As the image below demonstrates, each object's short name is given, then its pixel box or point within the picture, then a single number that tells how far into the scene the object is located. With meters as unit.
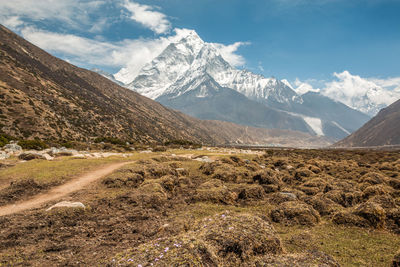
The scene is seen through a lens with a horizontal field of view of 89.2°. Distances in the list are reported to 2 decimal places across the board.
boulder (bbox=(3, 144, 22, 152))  33.66
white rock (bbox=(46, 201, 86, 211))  12.05
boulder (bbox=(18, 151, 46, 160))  25.94
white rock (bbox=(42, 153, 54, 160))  26.61
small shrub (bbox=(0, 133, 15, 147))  37.26
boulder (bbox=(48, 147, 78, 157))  31.68
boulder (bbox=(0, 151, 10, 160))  25.55
